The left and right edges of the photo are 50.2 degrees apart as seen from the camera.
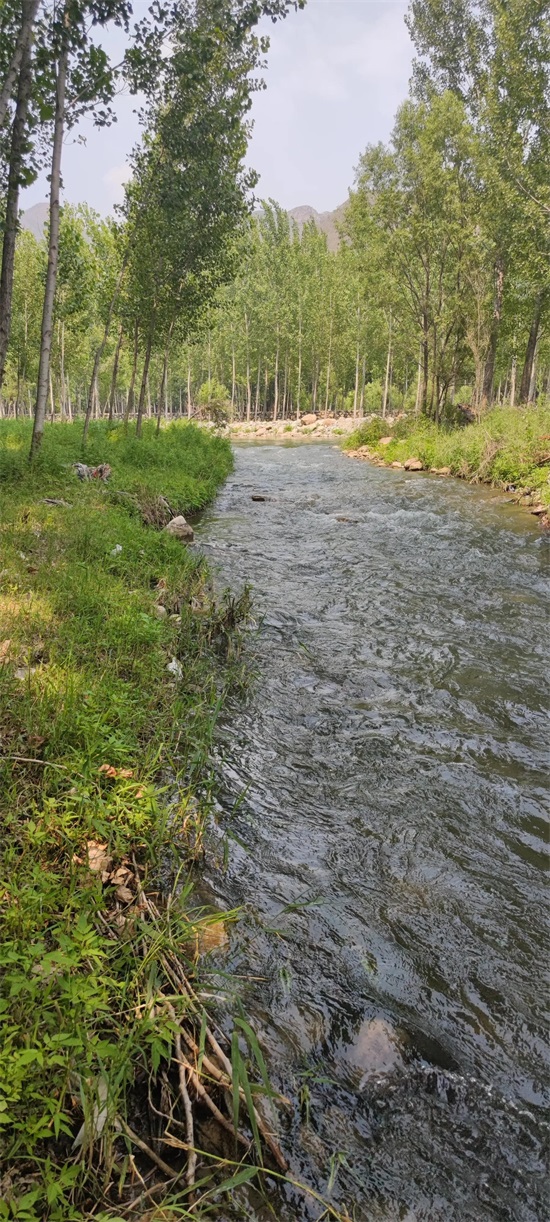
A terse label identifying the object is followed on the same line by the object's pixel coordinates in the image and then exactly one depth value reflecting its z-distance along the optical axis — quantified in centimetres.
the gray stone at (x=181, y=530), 1170
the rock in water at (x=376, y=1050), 262
